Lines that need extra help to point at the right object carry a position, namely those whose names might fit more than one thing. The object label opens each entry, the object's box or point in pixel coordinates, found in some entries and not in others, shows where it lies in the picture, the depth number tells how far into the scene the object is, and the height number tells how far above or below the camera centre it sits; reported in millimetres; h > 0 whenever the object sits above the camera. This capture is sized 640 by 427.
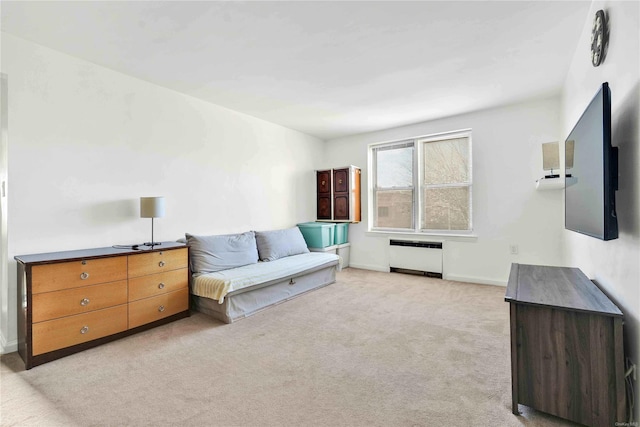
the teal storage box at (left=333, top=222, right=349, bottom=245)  5443 -395
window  4652 +472
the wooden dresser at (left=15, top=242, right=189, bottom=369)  2188 -703
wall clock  1779 +1091
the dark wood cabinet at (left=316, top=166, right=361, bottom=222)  5312 +345
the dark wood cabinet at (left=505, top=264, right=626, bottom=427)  1391 -721
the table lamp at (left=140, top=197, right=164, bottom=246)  2949 +66
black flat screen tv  1447 +216
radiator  4727 -742
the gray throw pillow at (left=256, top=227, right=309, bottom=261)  4160 -458
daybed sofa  3053 -680
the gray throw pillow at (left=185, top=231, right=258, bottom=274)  3314 -468
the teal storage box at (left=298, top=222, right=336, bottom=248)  5057 -368
